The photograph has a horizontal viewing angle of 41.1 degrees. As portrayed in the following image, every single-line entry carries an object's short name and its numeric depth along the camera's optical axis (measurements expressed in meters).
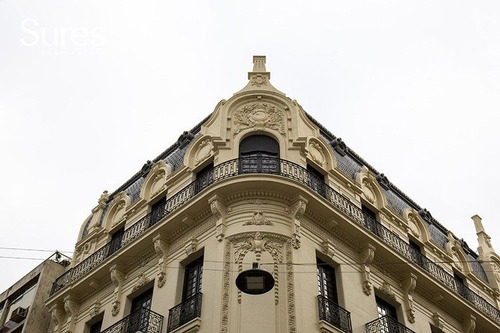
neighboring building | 26.06
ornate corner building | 18.48
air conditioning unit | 26.67
